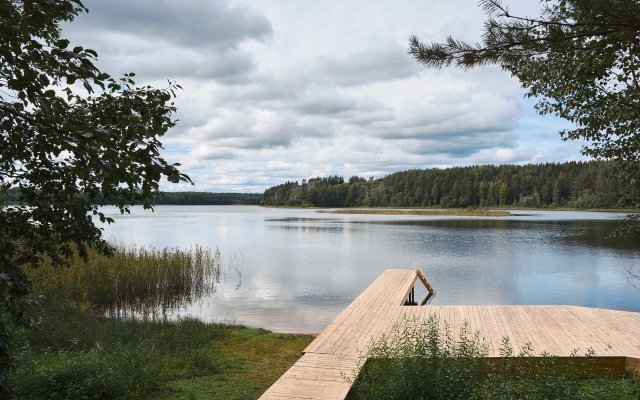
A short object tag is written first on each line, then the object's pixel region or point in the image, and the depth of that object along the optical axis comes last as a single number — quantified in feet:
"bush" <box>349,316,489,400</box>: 16.97
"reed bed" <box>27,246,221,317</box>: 45.65
